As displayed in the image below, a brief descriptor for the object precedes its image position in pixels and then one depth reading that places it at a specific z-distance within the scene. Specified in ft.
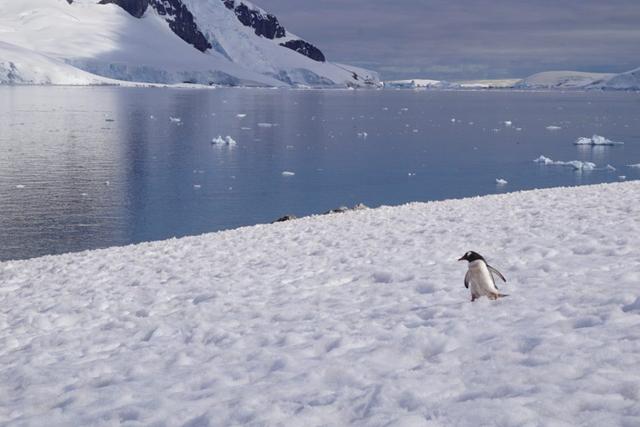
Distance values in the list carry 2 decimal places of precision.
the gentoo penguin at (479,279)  28.07
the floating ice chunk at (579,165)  167.84
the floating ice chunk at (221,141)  212.43
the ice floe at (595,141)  217.15
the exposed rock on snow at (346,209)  95.68
